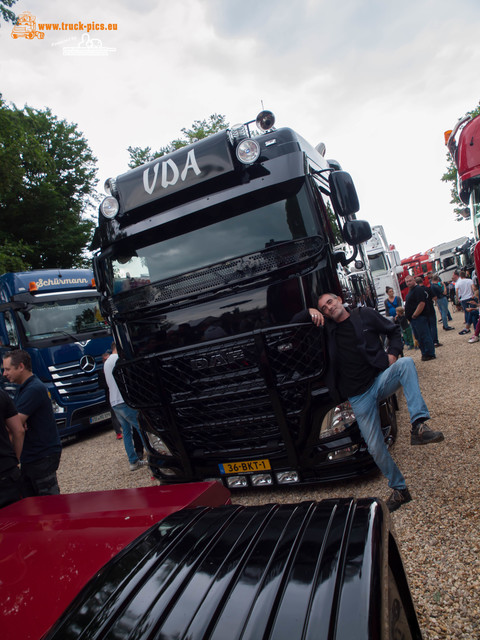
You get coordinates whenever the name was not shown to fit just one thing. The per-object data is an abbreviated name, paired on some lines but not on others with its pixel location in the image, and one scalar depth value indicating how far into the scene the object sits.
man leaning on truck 3.35
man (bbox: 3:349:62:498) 3.96
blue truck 8.84
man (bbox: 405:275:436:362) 9.14
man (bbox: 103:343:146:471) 6.34
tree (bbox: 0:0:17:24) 13.13
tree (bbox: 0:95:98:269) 15.45
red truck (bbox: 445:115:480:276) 6.53
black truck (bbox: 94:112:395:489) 3.58
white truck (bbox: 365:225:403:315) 17.33
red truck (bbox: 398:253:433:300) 35.06
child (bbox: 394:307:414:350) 11.12
